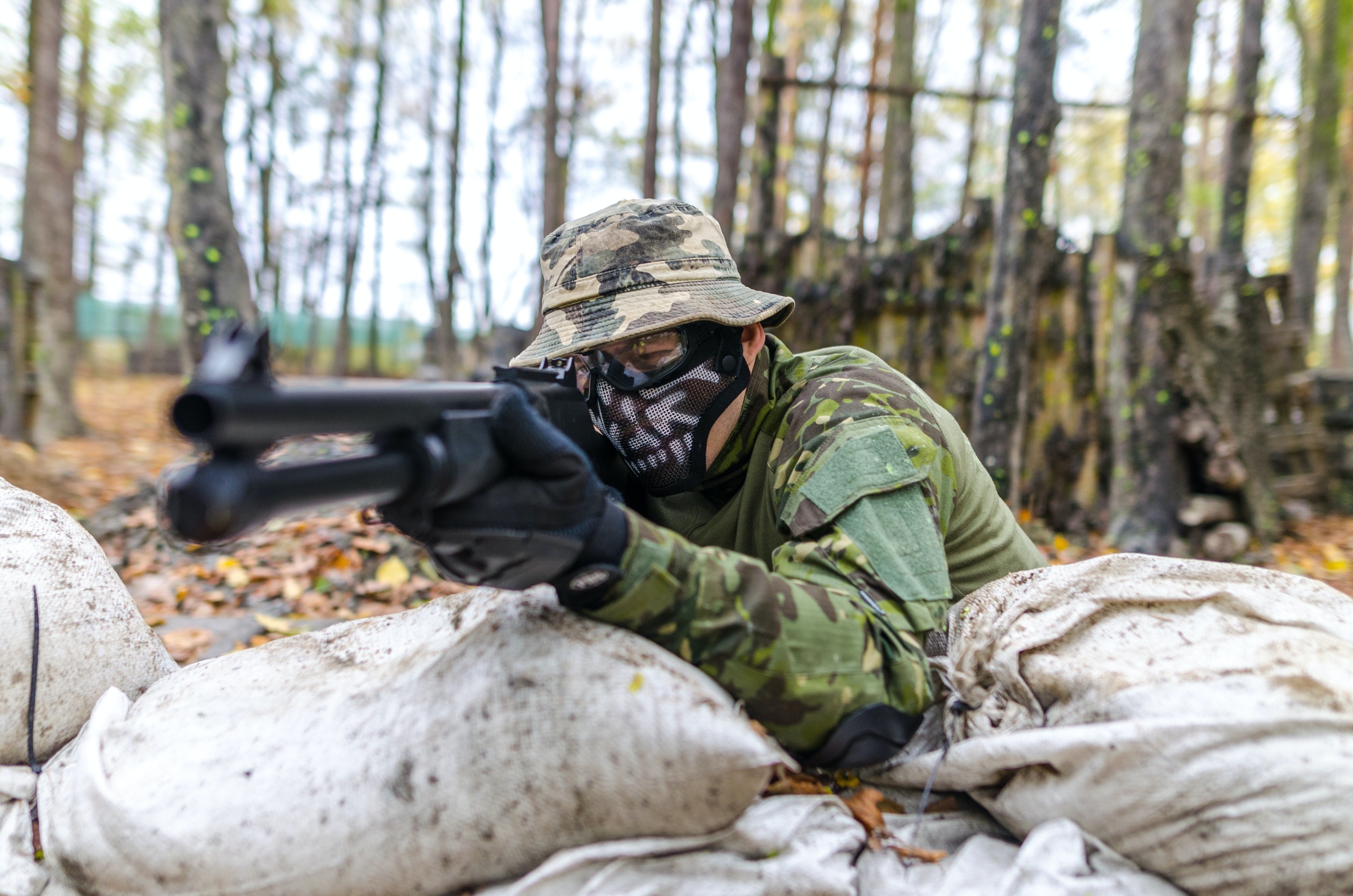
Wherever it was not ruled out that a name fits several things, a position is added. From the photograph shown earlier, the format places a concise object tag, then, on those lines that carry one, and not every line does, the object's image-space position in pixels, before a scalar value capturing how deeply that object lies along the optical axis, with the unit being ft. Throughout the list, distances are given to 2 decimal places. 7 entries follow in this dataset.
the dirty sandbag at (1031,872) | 4.68
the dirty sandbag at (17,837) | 5.25
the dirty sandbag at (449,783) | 4.66
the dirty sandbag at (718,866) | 4.69
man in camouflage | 4.90
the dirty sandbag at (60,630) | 6.09
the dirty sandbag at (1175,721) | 4.50
